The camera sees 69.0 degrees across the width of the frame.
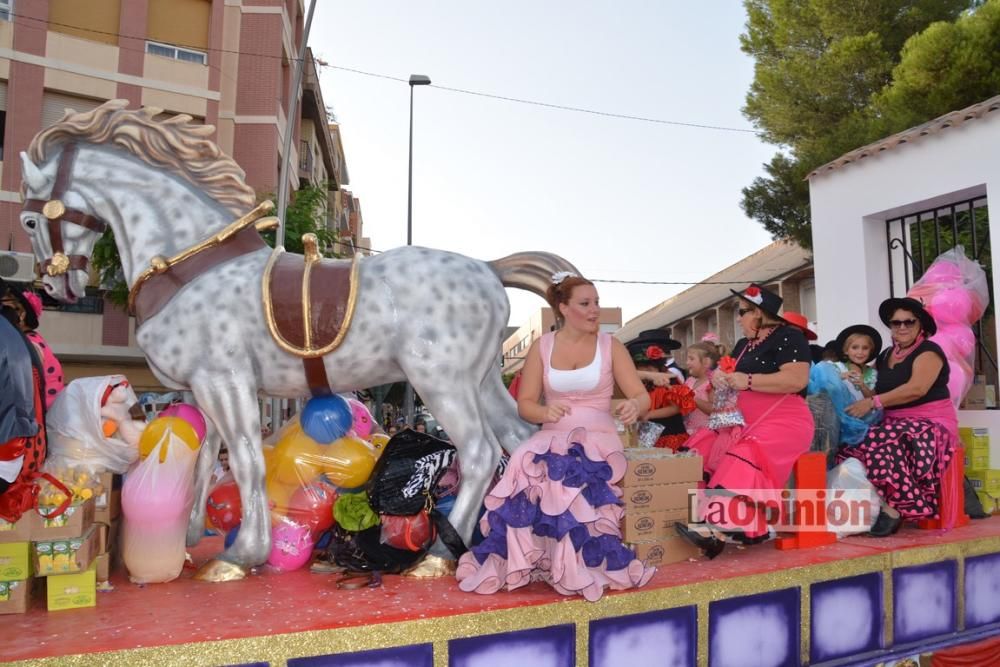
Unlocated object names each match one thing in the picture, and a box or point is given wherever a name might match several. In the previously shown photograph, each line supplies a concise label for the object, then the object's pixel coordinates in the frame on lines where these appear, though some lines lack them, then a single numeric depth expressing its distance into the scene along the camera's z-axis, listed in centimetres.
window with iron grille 585
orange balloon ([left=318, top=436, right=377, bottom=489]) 332
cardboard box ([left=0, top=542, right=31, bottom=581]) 251
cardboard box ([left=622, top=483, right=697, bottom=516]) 309
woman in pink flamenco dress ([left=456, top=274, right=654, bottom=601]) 268
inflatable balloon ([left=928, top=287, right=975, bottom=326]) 505
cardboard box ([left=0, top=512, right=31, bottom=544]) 255
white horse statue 299
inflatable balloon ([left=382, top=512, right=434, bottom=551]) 308
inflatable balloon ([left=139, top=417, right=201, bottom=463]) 295
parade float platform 219
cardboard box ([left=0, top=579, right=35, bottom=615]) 252
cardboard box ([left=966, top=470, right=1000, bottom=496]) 448
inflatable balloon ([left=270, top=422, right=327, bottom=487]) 328
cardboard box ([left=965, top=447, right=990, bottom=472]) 465
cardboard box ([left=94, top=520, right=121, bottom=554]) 286
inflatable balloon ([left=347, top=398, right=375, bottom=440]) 381
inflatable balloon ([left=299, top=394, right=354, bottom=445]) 323
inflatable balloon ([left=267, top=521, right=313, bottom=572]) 315
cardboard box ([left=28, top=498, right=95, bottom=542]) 258
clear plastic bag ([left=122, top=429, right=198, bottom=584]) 286
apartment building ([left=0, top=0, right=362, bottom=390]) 1323
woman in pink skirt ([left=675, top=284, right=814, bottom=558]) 336
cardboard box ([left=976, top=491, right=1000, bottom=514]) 446
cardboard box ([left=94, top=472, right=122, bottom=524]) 294
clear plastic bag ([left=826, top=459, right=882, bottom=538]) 378
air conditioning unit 457
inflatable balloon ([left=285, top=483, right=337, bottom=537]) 324
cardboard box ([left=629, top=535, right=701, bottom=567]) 311
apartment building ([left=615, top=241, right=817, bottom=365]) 1905
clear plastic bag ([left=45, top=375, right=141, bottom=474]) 290
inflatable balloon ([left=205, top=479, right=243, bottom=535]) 335
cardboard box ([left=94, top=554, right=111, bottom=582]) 284
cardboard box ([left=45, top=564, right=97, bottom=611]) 255
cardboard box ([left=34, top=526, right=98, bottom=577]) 257
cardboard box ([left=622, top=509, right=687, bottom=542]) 308
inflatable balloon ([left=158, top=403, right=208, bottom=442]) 308
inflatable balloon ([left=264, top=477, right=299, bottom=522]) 323
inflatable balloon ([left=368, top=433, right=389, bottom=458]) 387
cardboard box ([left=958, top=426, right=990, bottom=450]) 468
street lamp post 1445
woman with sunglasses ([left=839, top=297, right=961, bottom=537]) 387
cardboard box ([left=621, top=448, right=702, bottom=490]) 309
